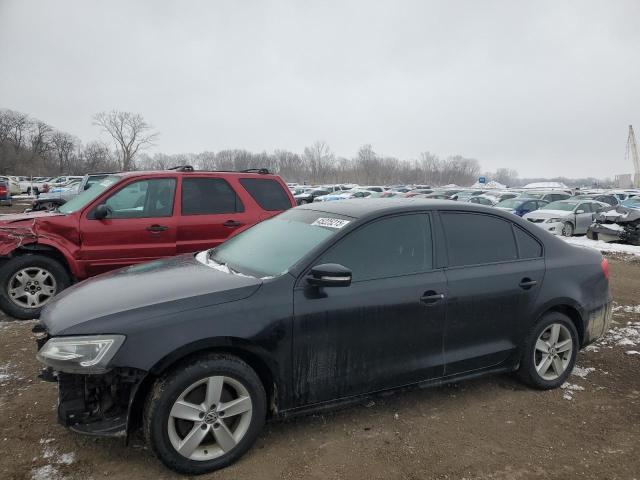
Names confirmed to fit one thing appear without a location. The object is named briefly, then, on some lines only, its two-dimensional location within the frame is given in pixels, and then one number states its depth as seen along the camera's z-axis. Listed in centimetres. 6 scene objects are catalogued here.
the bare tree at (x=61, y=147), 9064
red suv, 534
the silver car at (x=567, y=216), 1711
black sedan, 257
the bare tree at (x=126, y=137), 8375
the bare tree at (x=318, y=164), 11806
